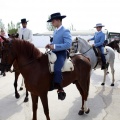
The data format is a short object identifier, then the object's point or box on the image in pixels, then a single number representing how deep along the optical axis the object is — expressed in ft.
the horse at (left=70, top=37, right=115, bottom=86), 24.34
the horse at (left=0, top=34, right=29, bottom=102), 20.31
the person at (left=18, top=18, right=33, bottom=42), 22.79
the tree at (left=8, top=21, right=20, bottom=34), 231.30
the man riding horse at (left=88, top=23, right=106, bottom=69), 25.11
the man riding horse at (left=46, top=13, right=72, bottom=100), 13.28
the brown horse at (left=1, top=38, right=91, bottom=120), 12.57
